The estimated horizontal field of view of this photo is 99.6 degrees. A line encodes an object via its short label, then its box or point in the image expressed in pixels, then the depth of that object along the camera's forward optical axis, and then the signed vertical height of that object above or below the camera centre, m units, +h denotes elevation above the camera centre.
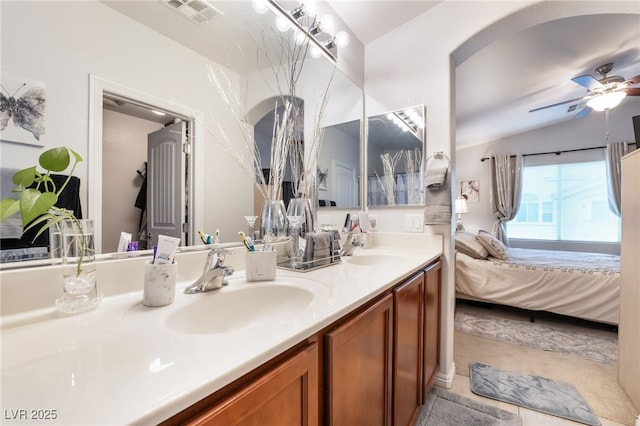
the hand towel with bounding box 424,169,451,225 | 1.64 +0.06
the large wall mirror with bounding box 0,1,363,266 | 0.69 +0.41
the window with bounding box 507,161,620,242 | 4.32 +0.14
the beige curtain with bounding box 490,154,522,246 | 4.87 +0.44
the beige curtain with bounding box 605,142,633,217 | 4.07 +0.65
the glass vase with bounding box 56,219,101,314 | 0.65 -0.15
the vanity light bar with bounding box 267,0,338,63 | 1.38 +1.03
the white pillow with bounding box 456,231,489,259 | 2.95 -0.39
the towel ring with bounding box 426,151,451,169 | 1.70 +0.36
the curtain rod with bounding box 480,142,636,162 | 4.28 +1.06
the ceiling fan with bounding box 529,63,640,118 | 2.61 +1.24
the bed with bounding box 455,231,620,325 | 2.42 -0.68
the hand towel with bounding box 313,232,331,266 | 1.27 -0.18
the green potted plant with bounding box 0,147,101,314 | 0.61 -0.02
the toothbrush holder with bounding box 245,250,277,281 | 0.97 -0.19
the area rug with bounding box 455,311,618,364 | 2.15 -1.09
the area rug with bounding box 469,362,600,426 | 1.50 -1.10
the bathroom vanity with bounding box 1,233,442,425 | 0.37 -0.25
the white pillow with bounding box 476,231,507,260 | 2.96 -0.37
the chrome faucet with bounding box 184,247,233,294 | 0.83 -0.20
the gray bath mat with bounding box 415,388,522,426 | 1.42 -1.11
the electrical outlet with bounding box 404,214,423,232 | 1.83 -0.07
